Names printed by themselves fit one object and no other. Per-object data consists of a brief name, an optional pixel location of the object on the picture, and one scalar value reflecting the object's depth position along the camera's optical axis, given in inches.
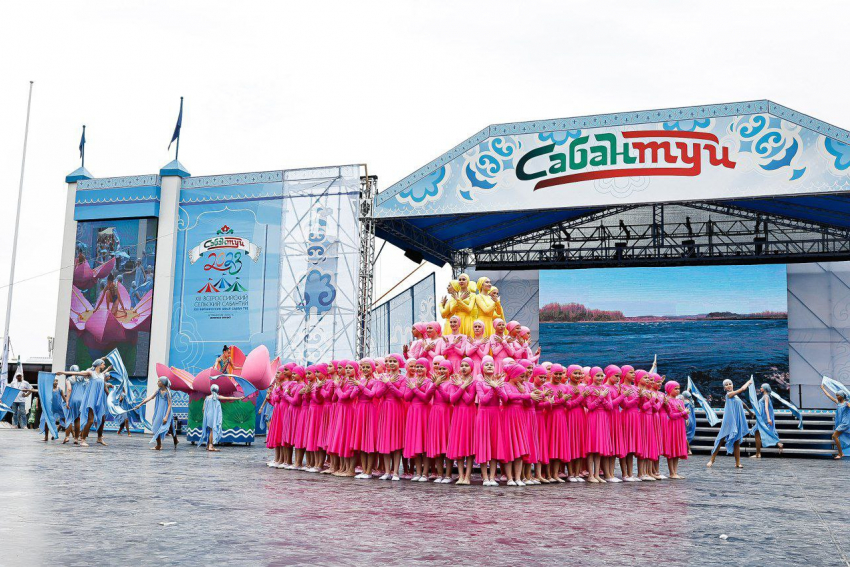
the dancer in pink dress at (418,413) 375.2
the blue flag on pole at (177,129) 847.1
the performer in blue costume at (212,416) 565.0
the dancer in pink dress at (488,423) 358.0
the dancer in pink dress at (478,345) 402.9
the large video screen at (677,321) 829.8
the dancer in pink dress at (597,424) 394.3
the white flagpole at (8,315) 852.6
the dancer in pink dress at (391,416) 383.2
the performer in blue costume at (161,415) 561.0
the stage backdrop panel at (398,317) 757.3
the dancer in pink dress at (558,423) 385.4
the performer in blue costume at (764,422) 566.3
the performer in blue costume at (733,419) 487.8
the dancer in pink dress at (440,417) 370.0
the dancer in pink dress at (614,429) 403.9
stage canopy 604.7
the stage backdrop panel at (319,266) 729.6
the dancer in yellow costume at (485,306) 442.3
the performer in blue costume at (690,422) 625.0
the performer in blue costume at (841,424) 623.2
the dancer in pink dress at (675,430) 428.5
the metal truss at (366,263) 701.9
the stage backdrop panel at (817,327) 842.8
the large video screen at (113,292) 810.2
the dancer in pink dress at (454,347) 404.2
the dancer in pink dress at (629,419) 408.8
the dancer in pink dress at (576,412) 390.9
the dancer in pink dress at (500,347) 409.4
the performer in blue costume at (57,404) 618.2
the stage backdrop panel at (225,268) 770.2
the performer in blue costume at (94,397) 564.1
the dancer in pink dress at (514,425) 358.9
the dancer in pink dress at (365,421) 390.9
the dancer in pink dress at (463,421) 362.9
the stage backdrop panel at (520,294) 924.6
